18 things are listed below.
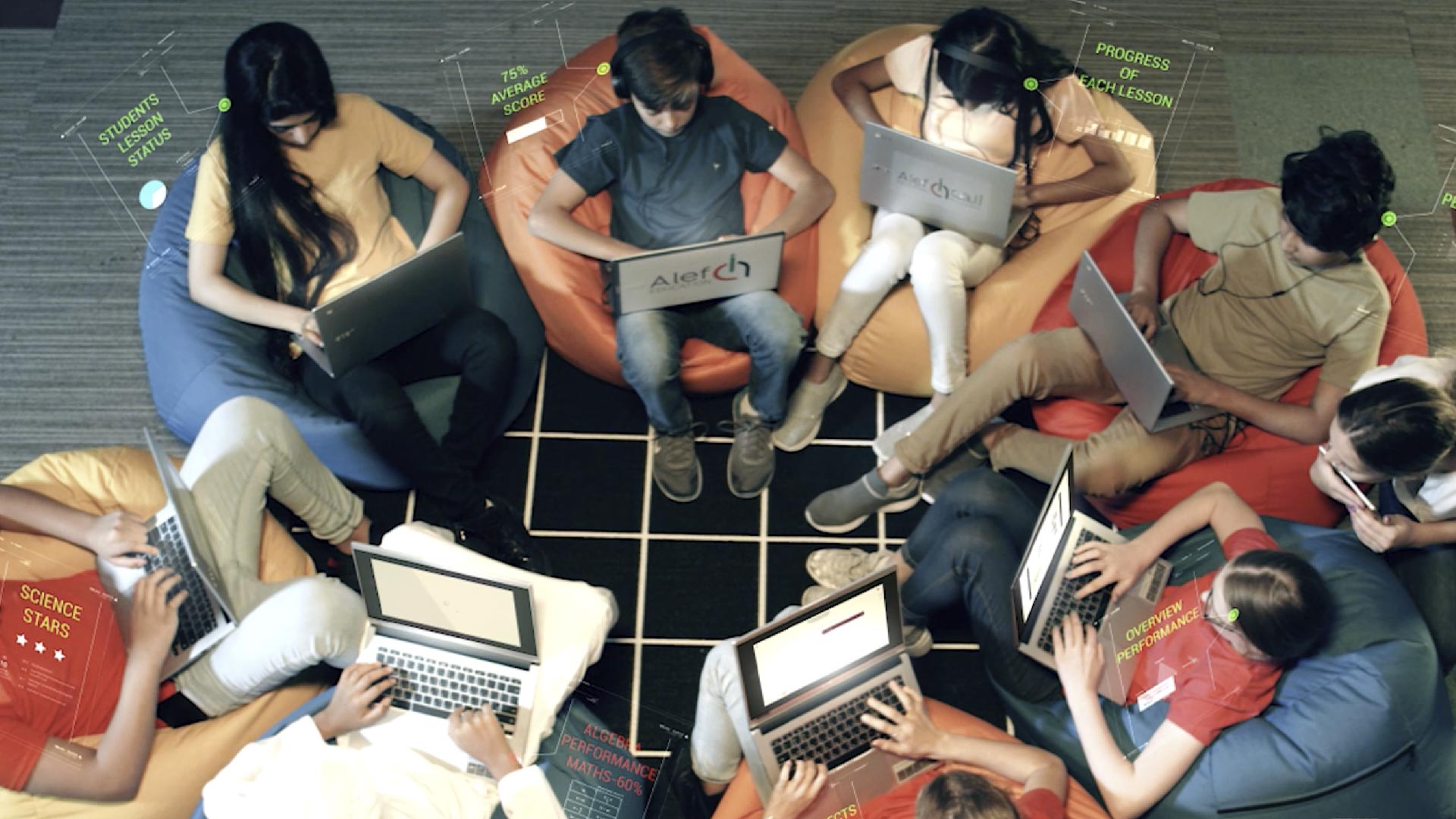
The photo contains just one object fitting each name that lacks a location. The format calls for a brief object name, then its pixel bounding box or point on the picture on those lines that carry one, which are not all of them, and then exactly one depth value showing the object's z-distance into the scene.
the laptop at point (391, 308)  2.73
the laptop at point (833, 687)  2.34
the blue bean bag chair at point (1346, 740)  2.34
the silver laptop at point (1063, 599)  2.53
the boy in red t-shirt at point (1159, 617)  2.30
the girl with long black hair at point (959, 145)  2.99
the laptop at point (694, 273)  2.89
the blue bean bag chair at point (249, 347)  2.96
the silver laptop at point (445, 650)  2.45
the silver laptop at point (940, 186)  2.95
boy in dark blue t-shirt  3.03
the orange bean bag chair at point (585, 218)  3.14
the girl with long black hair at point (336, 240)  2.80
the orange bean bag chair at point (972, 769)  2.38
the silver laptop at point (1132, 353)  2.72
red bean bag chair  2.91
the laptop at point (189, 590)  2.52
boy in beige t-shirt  2.67
